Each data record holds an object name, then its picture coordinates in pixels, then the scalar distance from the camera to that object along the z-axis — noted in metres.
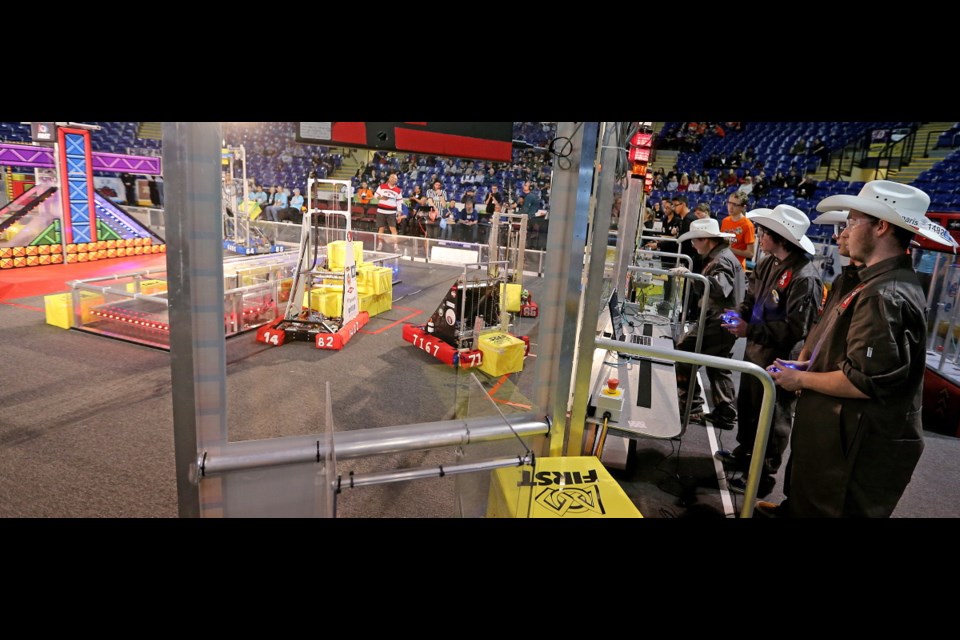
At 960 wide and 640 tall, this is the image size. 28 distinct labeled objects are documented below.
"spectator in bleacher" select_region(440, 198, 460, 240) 14.55
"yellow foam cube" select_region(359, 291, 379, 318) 8.04
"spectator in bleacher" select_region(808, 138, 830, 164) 16.44
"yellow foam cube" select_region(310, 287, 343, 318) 7.28
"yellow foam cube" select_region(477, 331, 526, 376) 5.89
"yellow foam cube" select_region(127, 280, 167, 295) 7.00
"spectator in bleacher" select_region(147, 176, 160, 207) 17.83
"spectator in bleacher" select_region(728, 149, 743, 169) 17.33
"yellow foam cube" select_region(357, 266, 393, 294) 8.14
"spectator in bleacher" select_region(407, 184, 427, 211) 15.06
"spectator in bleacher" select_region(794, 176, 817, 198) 15.19
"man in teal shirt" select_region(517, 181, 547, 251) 13.26
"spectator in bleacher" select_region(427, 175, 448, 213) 15.49
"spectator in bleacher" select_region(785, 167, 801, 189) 15.72
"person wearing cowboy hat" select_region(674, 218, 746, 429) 4.74
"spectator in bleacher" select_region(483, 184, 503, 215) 14.01
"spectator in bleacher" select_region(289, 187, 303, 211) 15.77
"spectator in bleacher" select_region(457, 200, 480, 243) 13.95
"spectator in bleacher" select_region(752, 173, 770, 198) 15.92
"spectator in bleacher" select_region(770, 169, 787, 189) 15.91
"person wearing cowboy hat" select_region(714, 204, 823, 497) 3.60
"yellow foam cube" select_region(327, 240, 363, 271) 7.58
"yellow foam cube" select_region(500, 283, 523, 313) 7.78
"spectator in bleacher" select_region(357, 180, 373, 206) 15.72
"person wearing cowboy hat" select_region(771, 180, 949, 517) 2.33
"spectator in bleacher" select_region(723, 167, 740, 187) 16.86
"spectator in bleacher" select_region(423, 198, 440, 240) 14.81
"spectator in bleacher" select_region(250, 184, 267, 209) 16.53
